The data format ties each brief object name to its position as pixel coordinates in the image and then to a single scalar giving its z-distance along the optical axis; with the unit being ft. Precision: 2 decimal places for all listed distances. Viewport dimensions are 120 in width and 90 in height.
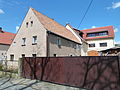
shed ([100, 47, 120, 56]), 30.44
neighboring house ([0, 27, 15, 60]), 68.55
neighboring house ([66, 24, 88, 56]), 69.12
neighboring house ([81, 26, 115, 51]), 75.30
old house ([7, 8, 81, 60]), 38.55
